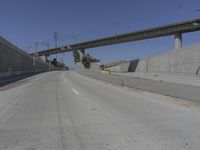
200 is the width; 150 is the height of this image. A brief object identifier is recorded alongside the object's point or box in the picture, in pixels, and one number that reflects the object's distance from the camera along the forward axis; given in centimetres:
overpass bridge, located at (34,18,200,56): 3884
